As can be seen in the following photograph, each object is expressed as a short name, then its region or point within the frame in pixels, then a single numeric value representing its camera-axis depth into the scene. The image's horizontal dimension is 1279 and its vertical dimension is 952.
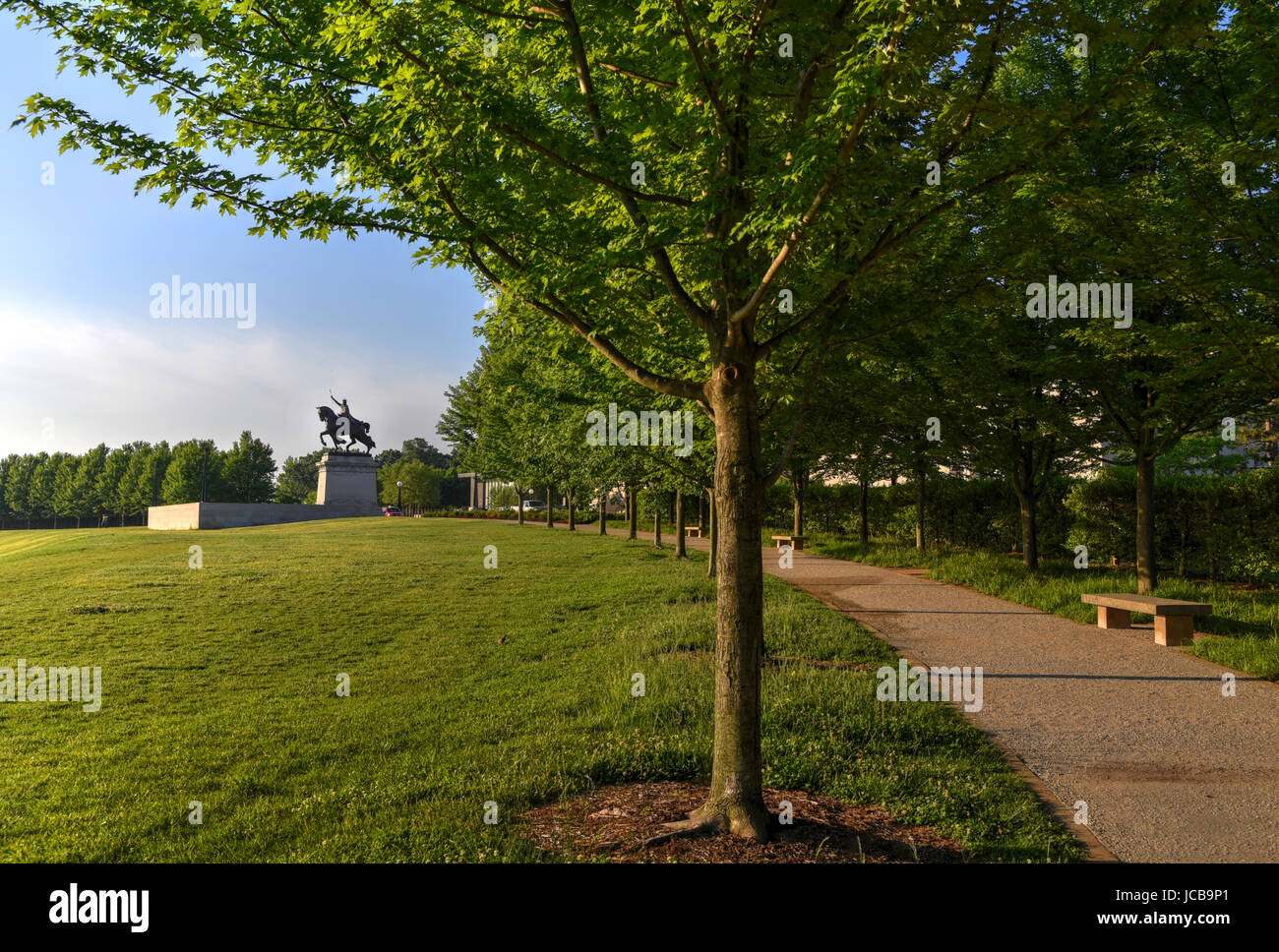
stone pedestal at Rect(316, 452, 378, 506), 51.59
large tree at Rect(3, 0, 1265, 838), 4.48
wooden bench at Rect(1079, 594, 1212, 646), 9.76
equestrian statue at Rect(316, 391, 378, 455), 54.00
